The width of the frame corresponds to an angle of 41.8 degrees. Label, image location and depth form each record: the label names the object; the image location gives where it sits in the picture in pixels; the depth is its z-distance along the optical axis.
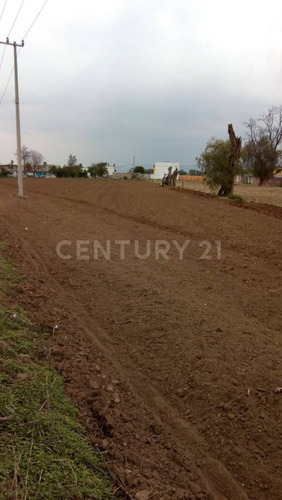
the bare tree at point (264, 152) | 66.12
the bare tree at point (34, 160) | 125.01
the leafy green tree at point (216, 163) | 26.77
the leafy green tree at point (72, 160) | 114.94
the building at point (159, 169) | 108.47
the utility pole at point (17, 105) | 18.91
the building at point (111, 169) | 131.55
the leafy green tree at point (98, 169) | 107.31
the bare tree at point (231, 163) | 25.36
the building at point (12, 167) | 117.83
